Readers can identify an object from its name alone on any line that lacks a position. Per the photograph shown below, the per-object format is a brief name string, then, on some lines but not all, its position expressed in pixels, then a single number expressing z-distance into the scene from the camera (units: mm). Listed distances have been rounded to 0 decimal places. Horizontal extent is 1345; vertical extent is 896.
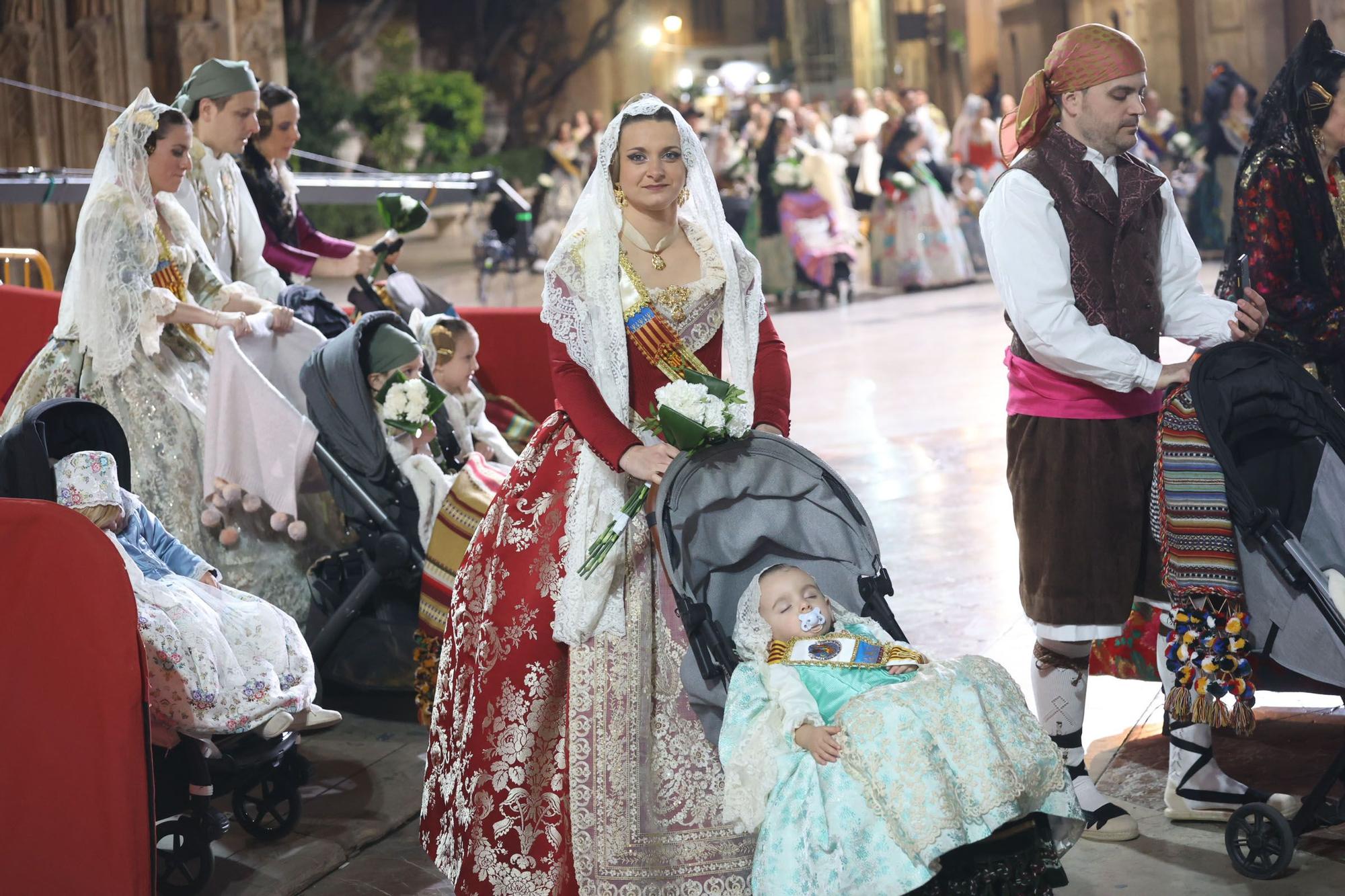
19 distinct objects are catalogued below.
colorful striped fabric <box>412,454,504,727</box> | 4527
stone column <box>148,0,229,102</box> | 14188
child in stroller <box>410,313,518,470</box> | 5258
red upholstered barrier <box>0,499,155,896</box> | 3109
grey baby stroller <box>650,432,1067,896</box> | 3131
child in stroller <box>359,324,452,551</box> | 4785
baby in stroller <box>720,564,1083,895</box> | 2721
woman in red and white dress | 3244
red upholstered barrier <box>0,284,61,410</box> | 5930
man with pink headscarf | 3586
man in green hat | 5215
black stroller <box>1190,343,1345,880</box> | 3355
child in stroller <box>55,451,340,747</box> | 3518
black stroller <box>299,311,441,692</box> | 4762
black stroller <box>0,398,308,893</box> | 3525
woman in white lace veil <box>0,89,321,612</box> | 4875
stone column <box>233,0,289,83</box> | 14438
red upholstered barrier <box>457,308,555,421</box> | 6316
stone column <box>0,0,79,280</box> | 14180
